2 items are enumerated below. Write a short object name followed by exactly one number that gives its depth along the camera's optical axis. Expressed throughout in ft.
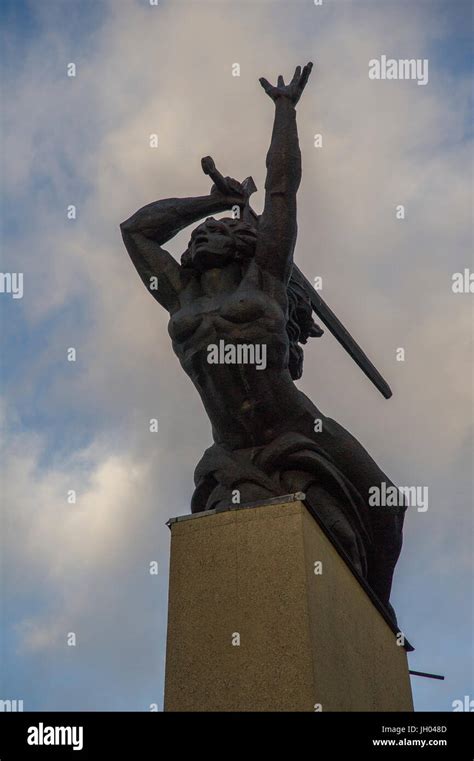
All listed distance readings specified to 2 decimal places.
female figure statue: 29.12
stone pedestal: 22.88
